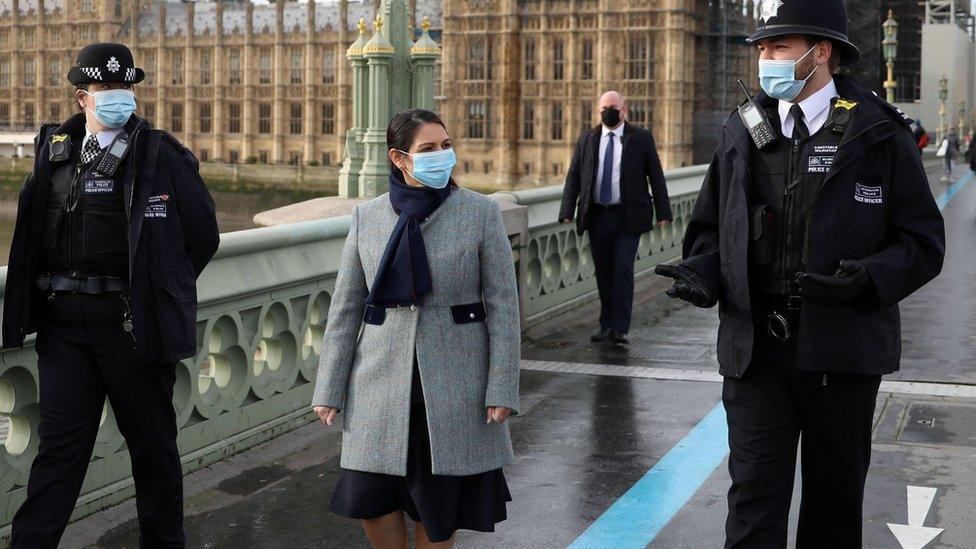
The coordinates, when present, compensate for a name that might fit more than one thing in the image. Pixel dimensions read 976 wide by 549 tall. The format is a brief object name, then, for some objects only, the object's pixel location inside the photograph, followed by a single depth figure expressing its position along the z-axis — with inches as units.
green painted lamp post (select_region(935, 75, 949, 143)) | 2140.7
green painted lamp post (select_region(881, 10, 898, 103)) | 1483.8
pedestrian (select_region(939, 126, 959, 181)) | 1343.5
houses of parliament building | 2997.0
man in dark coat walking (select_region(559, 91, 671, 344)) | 377.4
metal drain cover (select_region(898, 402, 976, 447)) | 262.7
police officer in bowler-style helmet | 168.6
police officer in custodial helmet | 148.2
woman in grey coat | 150.3
